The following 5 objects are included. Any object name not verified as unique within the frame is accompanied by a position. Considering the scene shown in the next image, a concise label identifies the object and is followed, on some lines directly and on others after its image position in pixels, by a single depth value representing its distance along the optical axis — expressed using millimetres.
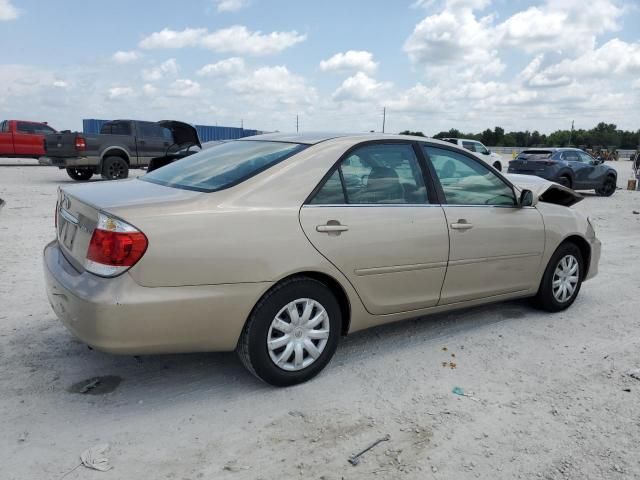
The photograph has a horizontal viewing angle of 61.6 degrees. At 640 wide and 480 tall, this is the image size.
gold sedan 2750
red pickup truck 19531
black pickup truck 13766
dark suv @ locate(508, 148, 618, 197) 16016
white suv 20891
